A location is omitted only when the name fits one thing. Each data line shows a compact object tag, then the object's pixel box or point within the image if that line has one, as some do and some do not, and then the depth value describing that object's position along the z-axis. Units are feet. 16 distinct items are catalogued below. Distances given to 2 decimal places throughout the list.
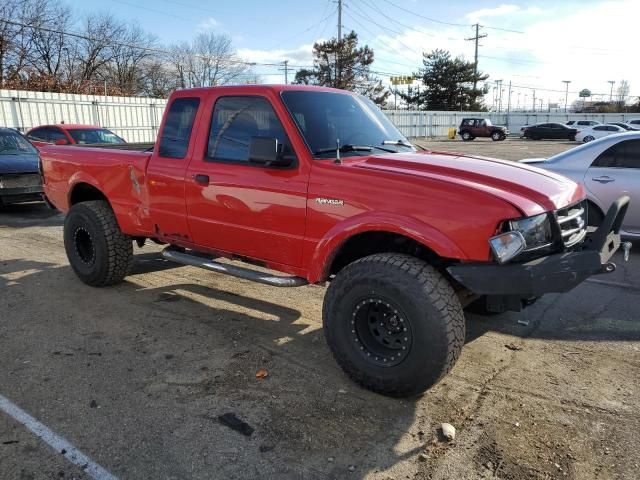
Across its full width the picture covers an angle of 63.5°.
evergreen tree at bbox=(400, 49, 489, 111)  218.59
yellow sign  213.25
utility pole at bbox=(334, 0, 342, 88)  172.65
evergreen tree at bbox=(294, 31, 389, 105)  187.83
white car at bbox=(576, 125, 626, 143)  117.06
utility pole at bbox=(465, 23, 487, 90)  220.39
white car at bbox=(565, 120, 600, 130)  139.74
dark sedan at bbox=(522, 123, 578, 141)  143.23
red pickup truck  9.94
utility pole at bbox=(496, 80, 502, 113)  293.02
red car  43.93
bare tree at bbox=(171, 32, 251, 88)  167.02
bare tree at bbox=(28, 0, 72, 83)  129.08
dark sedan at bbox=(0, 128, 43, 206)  32.55
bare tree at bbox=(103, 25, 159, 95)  161.48
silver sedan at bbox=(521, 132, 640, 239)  21.80
